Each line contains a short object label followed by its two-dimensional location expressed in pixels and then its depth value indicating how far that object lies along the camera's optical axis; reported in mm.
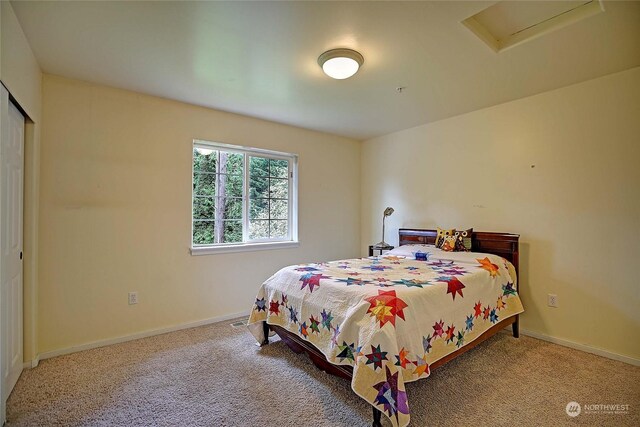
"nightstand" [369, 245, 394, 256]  3898
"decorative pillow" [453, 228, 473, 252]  3129
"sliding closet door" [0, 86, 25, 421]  1721
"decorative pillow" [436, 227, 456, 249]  3264
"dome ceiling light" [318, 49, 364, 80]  2098
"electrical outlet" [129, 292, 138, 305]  2797
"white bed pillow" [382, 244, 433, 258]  3267
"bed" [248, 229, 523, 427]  1588
